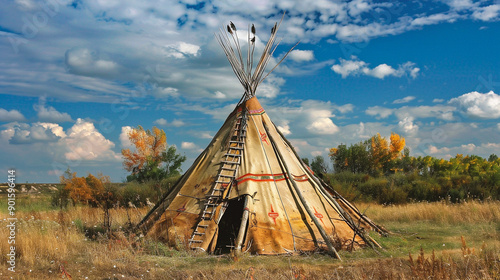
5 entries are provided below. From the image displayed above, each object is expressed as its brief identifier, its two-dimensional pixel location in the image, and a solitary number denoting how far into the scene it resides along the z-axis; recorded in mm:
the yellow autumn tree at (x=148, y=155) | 25625
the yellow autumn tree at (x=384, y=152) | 28453
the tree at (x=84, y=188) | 15906
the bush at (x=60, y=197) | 16375
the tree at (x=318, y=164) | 23797
